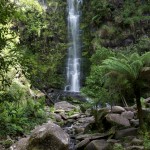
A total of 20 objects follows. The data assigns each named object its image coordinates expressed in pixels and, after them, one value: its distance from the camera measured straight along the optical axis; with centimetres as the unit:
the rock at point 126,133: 736
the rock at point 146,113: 776
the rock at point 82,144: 743
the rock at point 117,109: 874
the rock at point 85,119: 1077
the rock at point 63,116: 1171
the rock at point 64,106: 1377
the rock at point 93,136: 765
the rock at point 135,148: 619
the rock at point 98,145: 685
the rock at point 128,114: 834
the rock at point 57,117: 1134
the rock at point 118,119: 784
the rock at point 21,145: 670
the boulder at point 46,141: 655
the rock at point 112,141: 710
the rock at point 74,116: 1167
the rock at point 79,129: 931
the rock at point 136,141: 663
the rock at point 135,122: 778
